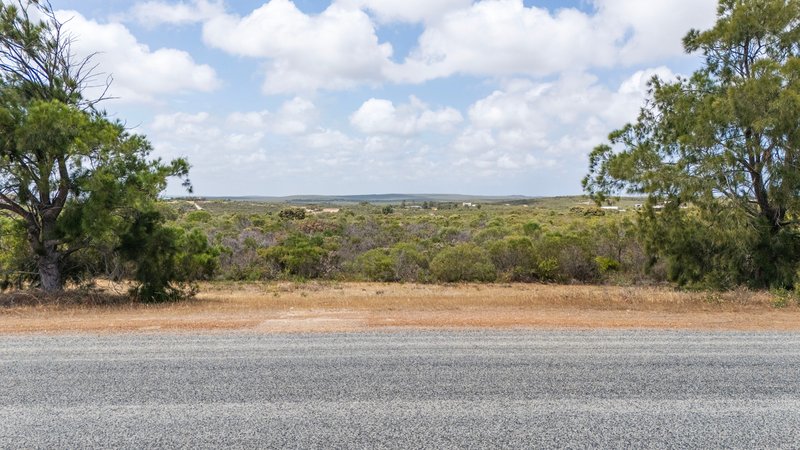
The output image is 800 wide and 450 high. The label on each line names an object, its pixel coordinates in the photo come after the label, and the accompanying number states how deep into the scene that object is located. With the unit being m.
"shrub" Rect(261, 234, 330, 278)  24.36
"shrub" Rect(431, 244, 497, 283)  22.69
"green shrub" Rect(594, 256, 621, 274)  23.39
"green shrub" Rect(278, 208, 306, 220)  52.59
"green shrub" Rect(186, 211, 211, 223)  42.38
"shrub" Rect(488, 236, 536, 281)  23.48
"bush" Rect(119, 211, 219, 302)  14.02
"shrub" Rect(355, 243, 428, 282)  23.33
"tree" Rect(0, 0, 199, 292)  12.38
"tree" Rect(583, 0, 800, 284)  14.57
